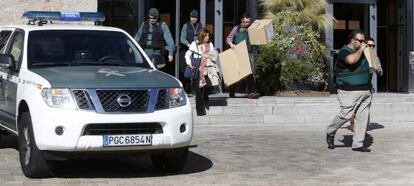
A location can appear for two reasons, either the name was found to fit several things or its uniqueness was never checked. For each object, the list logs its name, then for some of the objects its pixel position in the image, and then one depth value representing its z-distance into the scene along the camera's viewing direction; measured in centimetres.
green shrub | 1527
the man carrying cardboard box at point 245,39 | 1417
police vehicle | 701
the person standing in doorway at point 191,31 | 1390
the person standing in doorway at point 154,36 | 1294
